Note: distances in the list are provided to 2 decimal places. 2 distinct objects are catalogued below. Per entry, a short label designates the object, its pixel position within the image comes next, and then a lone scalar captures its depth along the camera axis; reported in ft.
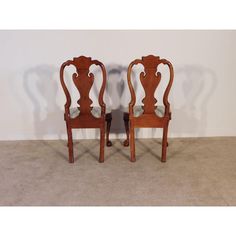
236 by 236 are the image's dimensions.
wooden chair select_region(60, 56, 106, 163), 10.08
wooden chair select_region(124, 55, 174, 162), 9.99
